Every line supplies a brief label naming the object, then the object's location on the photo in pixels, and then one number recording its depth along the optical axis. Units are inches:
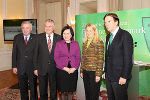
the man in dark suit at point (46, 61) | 103.2
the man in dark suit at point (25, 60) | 109.9
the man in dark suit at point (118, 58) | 77.2
